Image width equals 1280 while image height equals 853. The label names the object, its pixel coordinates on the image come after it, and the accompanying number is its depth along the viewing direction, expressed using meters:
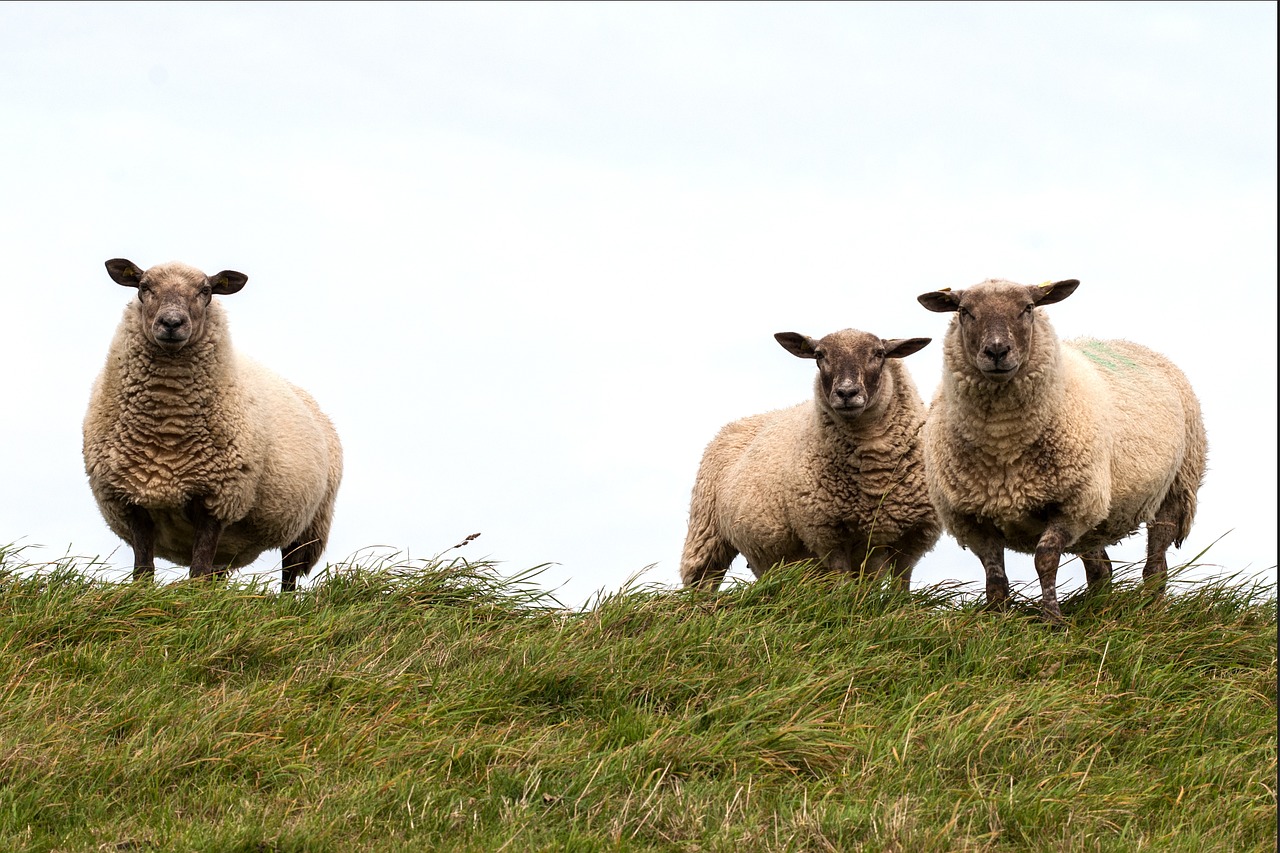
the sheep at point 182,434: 19.19
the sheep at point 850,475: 19.39
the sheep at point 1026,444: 17.50
